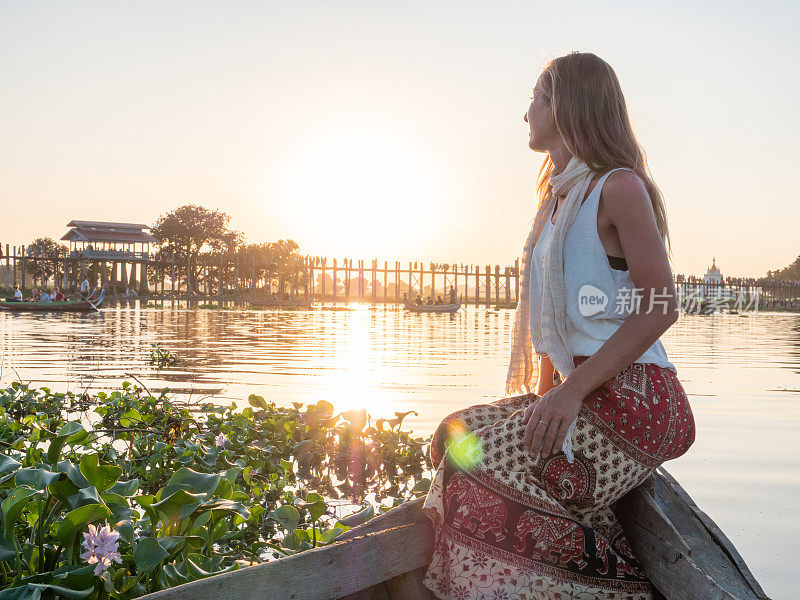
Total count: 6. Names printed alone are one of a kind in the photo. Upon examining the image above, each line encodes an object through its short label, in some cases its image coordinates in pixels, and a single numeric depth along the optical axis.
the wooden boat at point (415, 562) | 1.43
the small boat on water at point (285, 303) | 42.12
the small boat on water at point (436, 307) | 39.69
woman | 1.72
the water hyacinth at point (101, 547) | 1.54
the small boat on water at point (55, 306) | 26.83
